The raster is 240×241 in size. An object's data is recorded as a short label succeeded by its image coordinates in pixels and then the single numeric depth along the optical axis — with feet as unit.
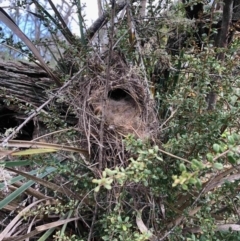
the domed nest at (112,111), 2.46
